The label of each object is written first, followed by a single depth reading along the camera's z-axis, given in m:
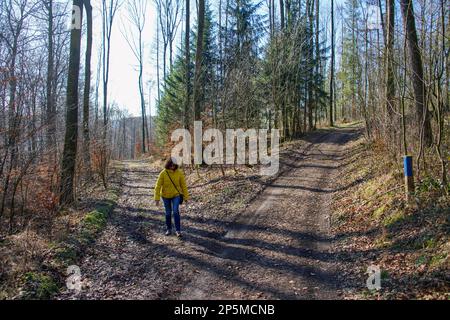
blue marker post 7.20
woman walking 7.80
